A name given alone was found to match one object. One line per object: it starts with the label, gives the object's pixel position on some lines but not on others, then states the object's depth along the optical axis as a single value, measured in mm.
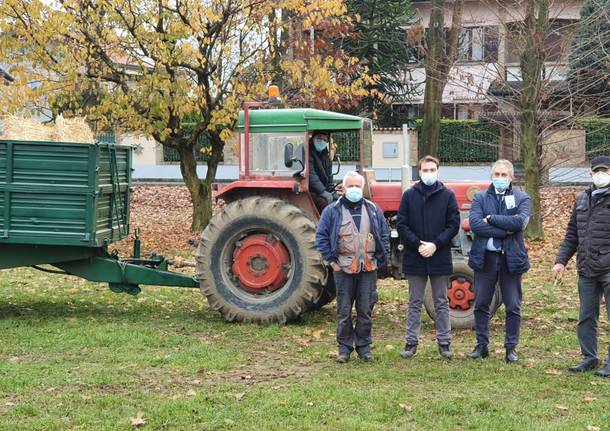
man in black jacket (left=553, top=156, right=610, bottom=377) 7164
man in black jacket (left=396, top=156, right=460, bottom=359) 7797
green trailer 9164
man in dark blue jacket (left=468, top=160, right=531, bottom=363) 7566
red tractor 9281
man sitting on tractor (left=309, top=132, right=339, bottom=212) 9523
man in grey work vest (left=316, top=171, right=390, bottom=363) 7742
